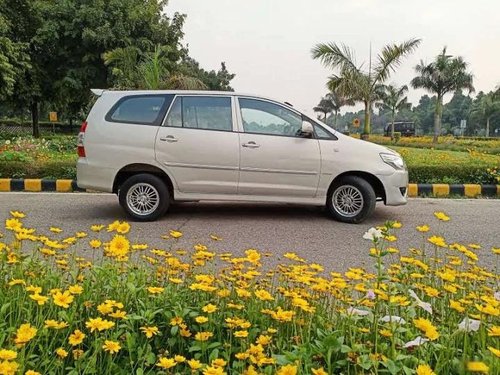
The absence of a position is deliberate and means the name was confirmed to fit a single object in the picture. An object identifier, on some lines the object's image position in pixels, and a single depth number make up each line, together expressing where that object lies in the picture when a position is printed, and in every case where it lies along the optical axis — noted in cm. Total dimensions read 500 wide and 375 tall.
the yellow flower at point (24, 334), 149
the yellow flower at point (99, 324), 161
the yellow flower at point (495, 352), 140
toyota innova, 586
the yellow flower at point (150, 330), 172
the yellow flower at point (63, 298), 175
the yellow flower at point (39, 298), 172
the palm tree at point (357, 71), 1667
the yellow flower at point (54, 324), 165
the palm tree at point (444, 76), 3525
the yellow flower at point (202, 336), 171
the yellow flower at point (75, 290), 188
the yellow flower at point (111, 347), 158
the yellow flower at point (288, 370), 138
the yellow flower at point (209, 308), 180
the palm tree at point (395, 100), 4597
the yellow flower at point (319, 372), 139
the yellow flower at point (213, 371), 136
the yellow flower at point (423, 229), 260
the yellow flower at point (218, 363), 147
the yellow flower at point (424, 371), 139
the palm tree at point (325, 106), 5849
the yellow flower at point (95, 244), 234
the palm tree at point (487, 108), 5506
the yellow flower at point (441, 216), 252
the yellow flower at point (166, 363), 145
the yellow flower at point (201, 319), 172
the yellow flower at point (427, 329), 154
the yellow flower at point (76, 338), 159
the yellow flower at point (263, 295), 186
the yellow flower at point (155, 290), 197
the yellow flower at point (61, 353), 155
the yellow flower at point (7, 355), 137
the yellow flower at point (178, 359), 154
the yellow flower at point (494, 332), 157
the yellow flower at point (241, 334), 163
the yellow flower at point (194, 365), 146
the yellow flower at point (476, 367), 107
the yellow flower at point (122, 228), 232
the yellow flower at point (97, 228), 258
